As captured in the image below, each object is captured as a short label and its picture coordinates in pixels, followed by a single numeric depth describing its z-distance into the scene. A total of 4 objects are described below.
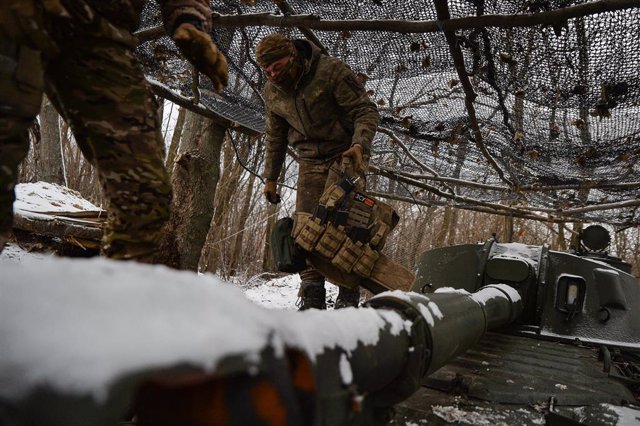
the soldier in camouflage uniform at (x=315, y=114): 3.32
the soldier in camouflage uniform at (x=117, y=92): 1.52
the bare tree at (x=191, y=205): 4.94
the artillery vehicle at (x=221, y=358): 0.40
